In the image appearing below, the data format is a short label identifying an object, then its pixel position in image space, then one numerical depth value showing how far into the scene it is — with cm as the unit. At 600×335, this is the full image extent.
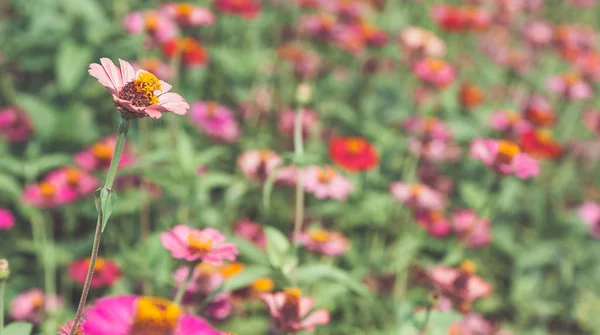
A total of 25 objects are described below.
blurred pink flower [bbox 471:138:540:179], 191
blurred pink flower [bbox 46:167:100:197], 195
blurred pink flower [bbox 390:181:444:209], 204
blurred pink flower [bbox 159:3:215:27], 201
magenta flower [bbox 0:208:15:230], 189
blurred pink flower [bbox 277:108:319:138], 219
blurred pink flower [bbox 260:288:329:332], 169
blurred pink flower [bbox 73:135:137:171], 198
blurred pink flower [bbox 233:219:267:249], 200
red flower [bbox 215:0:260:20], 221
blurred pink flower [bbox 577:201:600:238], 217
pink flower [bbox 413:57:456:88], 222
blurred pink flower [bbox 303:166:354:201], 198
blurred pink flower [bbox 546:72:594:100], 237
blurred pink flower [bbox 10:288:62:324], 186
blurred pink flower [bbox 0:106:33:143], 204
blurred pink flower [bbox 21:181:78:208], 192
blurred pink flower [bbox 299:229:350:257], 191
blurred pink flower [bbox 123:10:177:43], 197
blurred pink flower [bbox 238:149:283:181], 196
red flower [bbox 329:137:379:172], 208
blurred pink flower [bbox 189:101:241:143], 212
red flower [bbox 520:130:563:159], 219
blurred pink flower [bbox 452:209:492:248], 210
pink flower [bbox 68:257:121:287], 190
